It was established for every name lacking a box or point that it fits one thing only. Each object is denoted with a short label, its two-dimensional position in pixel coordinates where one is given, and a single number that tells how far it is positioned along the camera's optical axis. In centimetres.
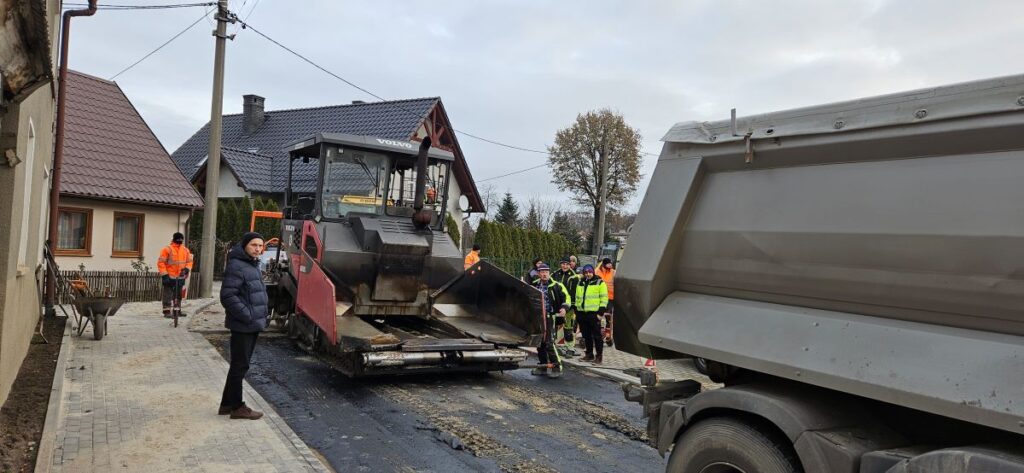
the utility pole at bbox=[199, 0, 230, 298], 1505
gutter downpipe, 1072
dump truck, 237
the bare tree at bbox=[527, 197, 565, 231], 6388
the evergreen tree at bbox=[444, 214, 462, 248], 2383
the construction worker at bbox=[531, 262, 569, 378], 866
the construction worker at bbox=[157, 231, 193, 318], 1153
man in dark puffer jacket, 574
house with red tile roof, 1497
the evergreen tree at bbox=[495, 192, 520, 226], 4891
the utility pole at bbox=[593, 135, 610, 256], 2234
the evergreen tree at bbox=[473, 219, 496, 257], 2662
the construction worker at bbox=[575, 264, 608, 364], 960
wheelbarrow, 907
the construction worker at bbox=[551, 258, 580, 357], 991
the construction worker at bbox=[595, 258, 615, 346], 1201
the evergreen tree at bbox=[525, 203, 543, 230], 5661
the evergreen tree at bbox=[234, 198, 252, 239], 2255
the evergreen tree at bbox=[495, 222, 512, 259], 2775
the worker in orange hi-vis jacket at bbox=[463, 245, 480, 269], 1313
